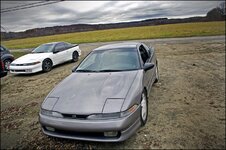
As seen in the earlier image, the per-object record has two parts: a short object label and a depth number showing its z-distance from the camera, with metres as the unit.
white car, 9.09
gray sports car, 3.05
